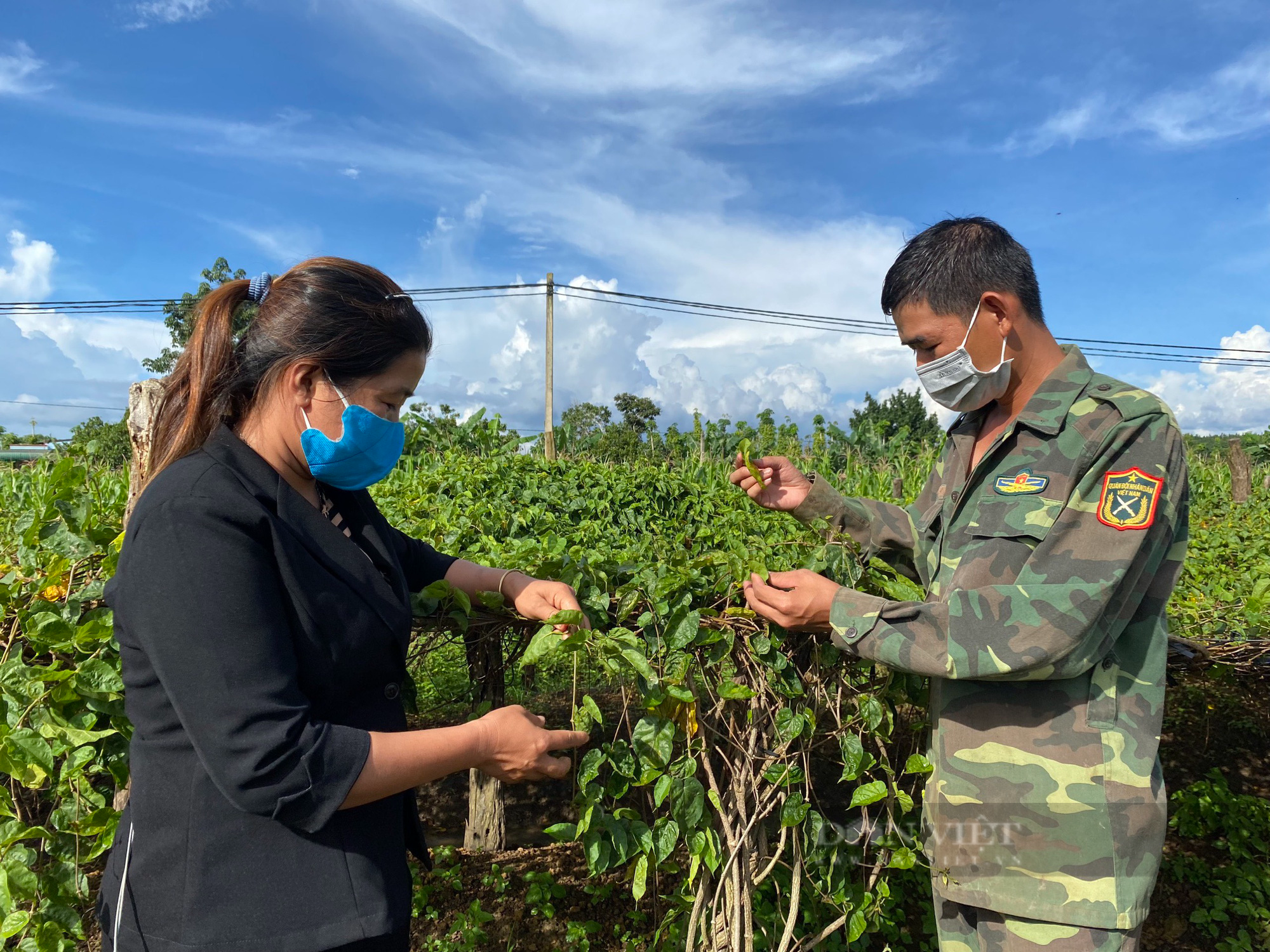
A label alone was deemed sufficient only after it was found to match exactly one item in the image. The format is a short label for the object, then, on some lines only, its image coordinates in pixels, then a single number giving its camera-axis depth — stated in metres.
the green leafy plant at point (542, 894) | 2.80
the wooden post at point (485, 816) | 3.43
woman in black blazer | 1.08
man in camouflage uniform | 1.43
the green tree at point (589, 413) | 41.22
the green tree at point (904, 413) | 40.91
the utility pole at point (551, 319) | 16.47
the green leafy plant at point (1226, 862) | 3.41
